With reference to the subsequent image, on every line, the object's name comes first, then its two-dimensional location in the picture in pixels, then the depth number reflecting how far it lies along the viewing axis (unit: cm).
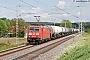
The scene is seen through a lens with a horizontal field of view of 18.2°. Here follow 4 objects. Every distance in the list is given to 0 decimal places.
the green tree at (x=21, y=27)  12199
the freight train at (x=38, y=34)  4191
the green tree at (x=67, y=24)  17332
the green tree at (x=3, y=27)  13342
